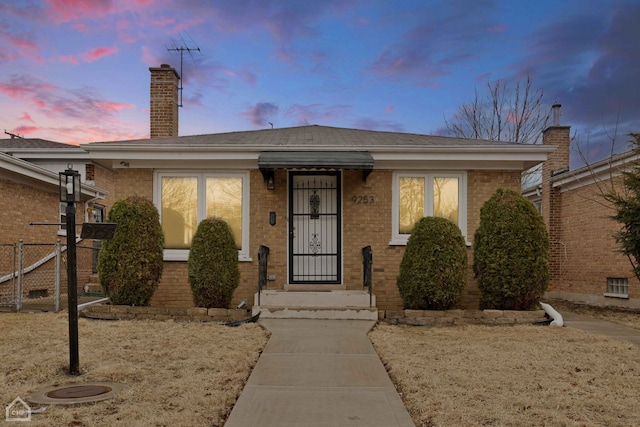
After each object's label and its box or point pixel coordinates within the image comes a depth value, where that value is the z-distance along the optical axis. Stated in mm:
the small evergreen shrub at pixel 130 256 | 8500
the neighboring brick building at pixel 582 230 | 12758
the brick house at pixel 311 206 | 9844
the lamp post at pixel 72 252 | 4988
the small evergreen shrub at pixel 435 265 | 8266
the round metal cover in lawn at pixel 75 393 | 4086
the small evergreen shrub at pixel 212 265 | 8383
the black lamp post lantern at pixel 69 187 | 5082
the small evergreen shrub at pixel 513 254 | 8398
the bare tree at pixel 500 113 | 26641
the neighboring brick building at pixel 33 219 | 12164
